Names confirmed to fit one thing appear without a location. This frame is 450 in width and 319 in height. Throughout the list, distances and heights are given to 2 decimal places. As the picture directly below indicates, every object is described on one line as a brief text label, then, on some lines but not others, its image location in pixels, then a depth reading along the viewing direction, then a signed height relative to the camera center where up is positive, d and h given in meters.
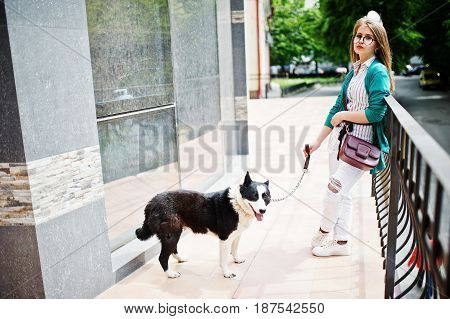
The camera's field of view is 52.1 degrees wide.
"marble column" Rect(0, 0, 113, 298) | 2.36 -0.46
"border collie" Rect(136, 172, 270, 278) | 3.12 -1.02
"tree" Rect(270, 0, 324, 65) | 36.47 +2.32
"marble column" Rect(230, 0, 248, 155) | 7.04 -0.04
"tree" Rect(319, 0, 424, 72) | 9.52 +0.80
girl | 2.87 -0.35
